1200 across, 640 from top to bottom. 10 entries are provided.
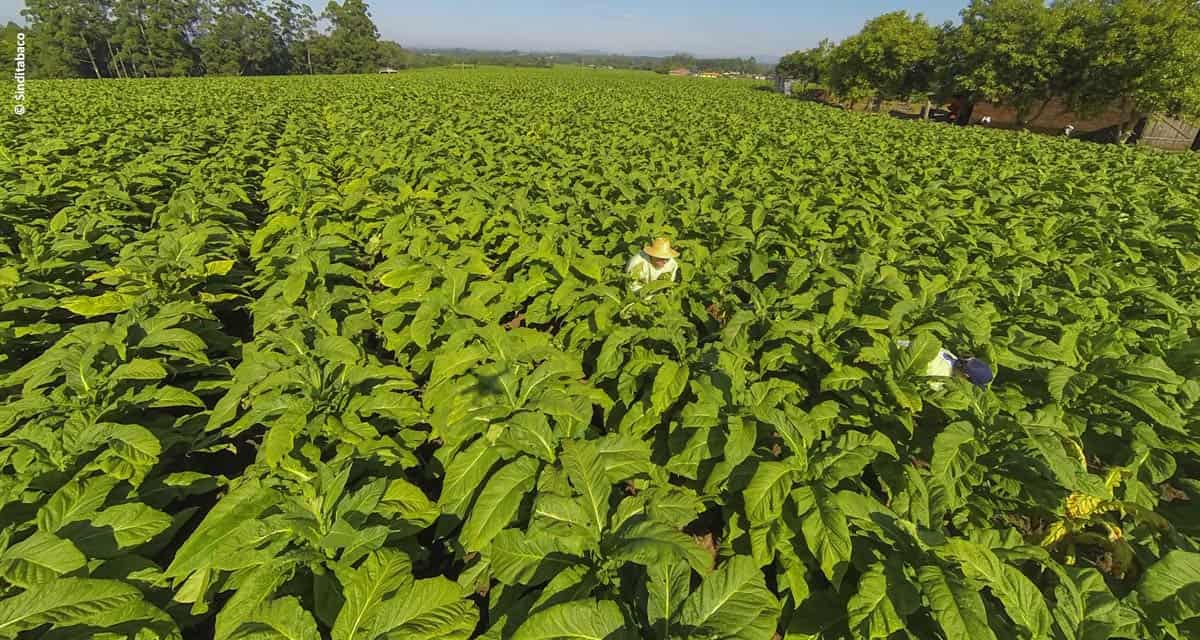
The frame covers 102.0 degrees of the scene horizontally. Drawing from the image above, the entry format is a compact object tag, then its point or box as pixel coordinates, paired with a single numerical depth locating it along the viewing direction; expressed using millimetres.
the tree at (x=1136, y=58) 25844
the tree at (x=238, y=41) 81438
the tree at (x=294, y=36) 94625
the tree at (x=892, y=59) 42250
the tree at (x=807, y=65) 62075
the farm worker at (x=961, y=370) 3533
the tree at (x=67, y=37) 70438
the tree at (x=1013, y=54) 31484
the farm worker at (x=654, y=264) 5051
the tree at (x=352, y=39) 97156
